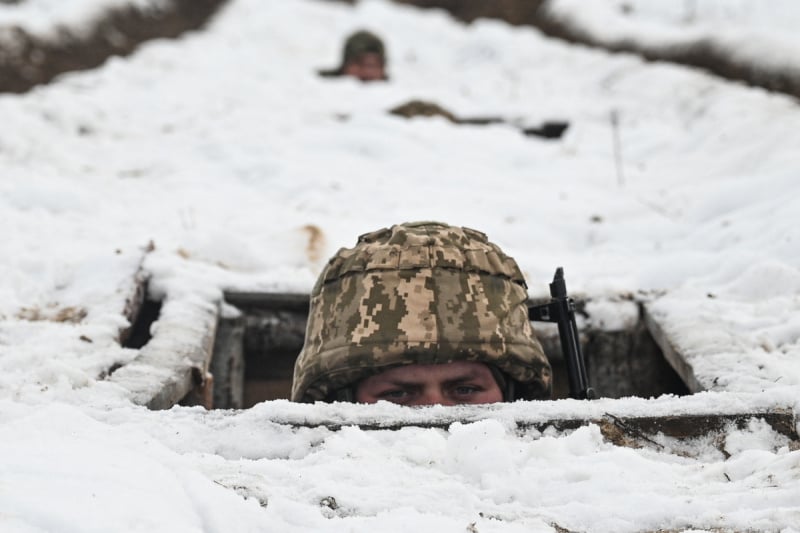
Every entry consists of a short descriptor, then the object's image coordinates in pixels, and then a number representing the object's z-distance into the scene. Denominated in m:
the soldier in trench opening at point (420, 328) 4.79
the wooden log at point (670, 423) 3.86
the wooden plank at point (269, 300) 7.32
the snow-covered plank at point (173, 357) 4.92
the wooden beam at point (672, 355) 5.39
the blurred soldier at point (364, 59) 21.44
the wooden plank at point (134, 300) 6.21
